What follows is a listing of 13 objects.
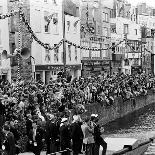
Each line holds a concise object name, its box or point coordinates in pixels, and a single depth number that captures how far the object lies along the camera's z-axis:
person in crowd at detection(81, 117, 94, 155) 16.32
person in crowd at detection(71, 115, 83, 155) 16.39
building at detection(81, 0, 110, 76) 58.56
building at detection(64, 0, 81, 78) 53.41
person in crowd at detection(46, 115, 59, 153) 16.62
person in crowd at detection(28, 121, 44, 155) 16.27
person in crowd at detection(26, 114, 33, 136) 16.70
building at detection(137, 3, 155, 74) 80.56
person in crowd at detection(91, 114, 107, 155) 16.25
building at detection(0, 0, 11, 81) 43.00
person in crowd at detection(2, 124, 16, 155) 14.48
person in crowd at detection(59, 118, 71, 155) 16.09
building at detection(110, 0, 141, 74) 68.69
